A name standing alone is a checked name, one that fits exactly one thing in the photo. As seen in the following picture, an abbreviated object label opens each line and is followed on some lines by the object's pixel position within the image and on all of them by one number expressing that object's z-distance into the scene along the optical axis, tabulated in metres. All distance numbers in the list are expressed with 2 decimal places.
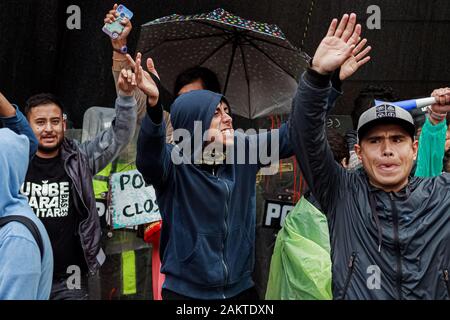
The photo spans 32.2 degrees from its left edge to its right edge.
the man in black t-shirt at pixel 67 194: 4.39
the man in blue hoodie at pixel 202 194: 3.49
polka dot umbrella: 4.98
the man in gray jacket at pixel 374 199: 2.91
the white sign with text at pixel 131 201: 5.16
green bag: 4.09
